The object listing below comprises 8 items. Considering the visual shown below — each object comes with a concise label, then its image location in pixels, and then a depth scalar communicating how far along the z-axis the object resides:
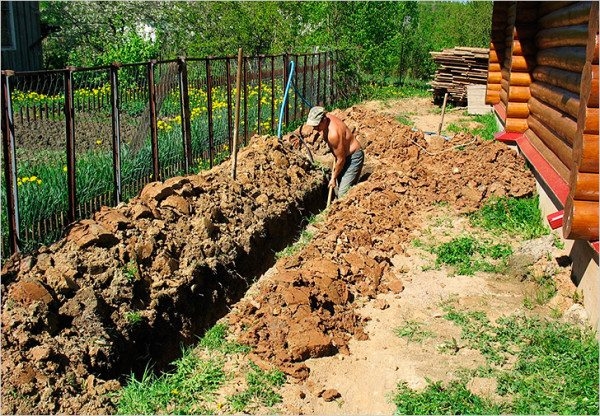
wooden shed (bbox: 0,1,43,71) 17.09
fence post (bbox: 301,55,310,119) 15.00
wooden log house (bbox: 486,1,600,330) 5.33
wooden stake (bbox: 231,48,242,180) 7.89
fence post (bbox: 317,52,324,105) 16.83
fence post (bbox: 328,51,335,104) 18.59
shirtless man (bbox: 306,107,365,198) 9.54
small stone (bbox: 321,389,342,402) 4.65
